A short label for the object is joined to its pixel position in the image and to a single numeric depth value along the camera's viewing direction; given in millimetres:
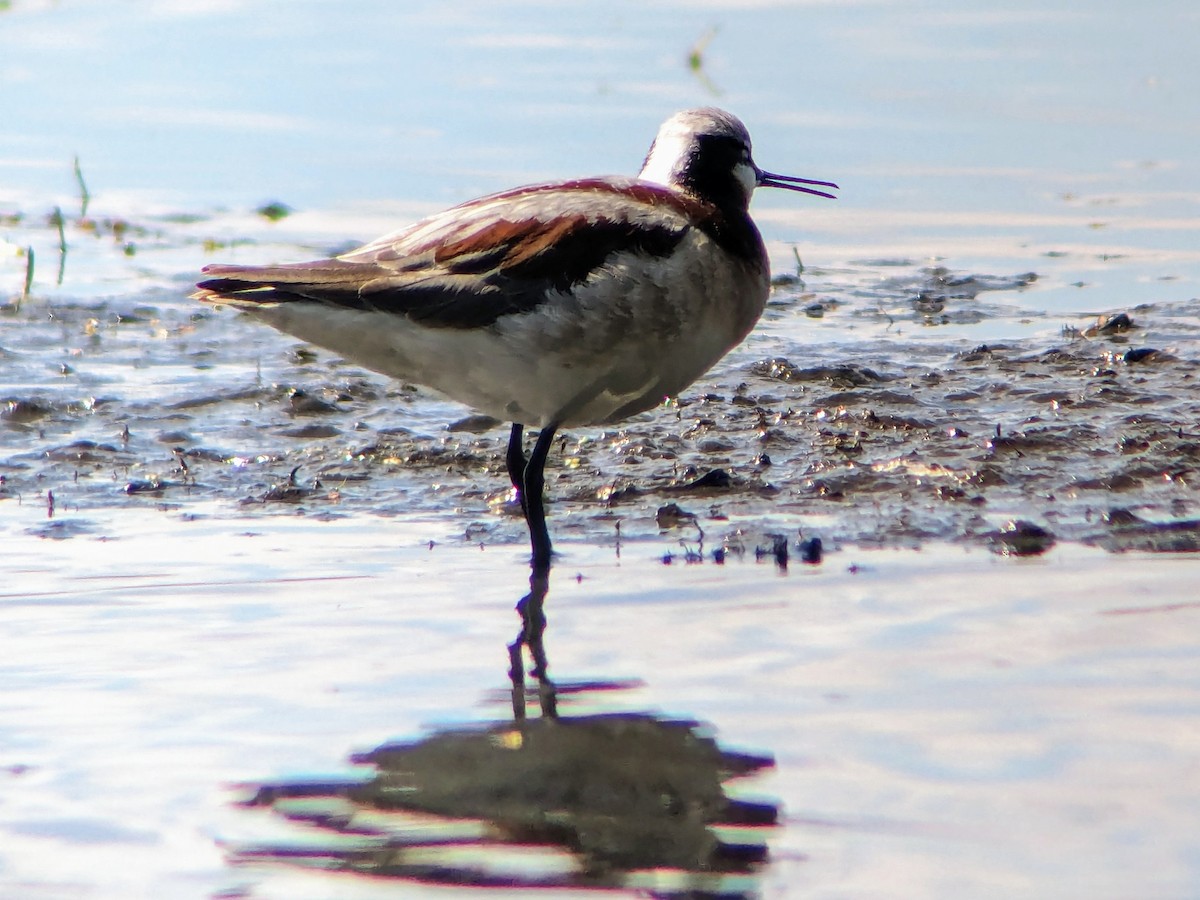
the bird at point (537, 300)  9977
